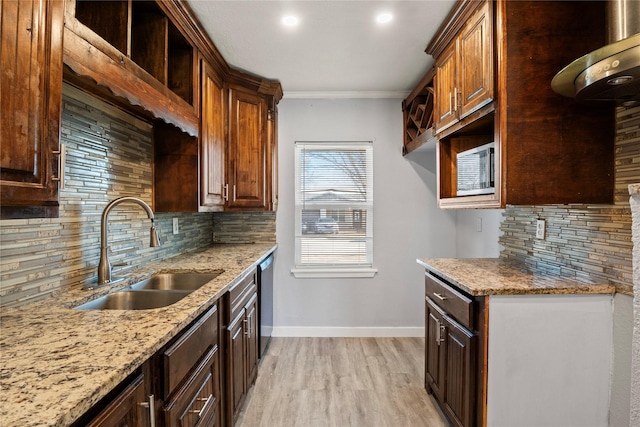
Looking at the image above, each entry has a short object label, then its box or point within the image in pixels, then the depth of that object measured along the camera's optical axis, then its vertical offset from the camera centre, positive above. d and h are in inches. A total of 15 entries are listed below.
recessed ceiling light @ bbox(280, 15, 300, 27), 74.5 +47.9
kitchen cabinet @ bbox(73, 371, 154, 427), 26.6 -18.5
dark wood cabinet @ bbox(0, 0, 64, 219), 29.7 +11.0
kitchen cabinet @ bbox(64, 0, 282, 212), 49.1 +24.8
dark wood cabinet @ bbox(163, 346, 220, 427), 40.6 -28.2
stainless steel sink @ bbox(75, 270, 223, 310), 55.4 -15.7
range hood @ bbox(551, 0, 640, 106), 37.2 +19.9
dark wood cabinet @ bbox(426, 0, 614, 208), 56.4 +18.7
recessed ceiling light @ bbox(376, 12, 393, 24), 73.5 +48.1
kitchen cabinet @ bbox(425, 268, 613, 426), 54.5 -24.7
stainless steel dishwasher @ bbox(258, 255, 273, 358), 96.3 -29.2
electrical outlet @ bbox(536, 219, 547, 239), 70.7 -2.7
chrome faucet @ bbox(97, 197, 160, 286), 55.8 -6.2
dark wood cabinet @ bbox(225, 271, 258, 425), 64.2 -31.2
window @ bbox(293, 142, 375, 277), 126.3 +2.4
